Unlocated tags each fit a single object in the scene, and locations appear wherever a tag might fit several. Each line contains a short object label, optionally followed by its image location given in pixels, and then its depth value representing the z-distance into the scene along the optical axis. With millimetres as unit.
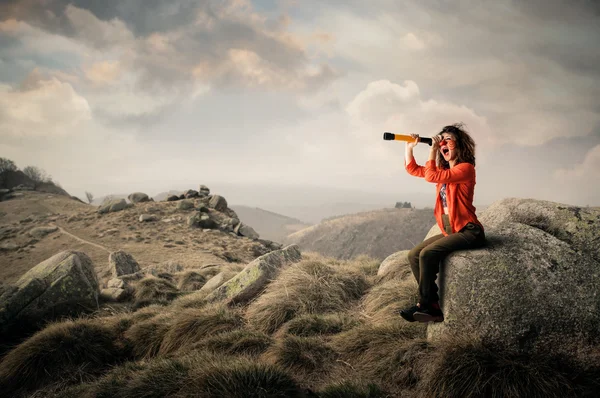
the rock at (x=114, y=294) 9516
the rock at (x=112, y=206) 28109
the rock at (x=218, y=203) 30203
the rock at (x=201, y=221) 25703
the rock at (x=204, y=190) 33438
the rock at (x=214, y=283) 9507
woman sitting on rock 4133
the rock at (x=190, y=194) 32812
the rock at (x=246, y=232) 26359
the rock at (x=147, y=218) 25891
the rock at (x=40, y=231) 23469
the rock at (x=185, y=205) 28822
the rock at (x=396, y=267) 7918
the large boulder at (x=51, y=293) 7648
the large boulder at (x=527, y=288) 3738
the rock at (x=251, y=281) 7797
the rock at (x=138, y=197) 31569
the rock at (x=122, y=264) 13073
